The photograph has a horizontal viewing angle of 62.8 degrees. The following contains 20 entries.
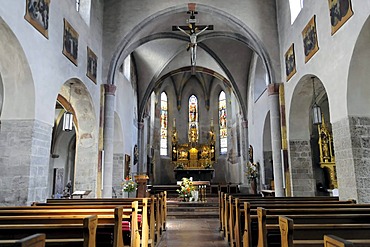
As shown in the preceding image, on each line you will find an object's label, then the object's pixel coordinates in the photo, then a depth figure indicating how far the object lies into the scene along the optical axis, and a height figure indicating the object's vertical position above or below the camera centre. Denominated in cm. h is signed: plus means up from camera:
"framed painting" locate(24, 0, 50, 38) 703 +397
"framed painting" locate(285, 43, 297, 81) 1112 +421
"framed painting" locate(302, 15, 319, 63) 911 +419
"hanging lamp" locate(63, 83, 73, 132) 945 +177
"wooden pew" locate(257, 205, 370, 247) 411 -62
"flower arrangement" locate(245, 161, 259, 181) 1641 +26
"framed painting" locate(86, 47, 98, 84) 1118 +425
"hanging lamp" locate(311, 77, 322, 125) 959 +191
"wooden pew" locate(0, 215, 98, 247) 286 -58
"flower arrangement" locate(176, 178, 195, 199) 1319 -48
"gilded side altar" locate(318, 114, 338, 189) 1377 +95
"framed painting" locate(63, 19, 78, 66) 920 +422
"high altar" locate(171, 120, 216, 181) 2345 +158
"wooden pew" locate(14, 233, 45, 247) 171 -37
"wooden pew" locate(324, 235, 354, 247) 182 -42
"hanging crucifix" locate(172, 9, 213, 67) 1234 +612
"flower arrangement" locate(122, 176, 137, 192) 1309 -36
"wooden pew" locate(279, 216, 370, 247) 282 -65
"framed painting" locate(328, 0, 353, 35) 692 +385
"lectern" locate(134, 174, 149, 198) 1256 -36
